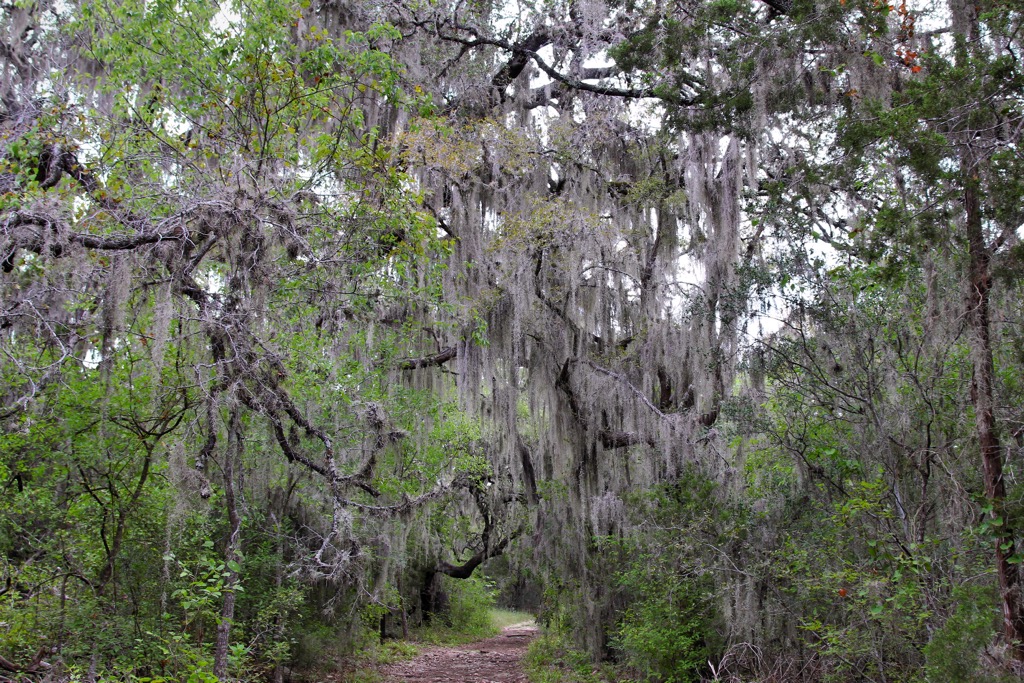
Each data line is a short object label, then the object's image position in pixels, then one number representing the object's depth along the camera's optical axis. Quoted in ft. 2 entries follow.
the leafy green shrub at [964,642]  14.44
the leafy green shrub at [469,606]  62.23
